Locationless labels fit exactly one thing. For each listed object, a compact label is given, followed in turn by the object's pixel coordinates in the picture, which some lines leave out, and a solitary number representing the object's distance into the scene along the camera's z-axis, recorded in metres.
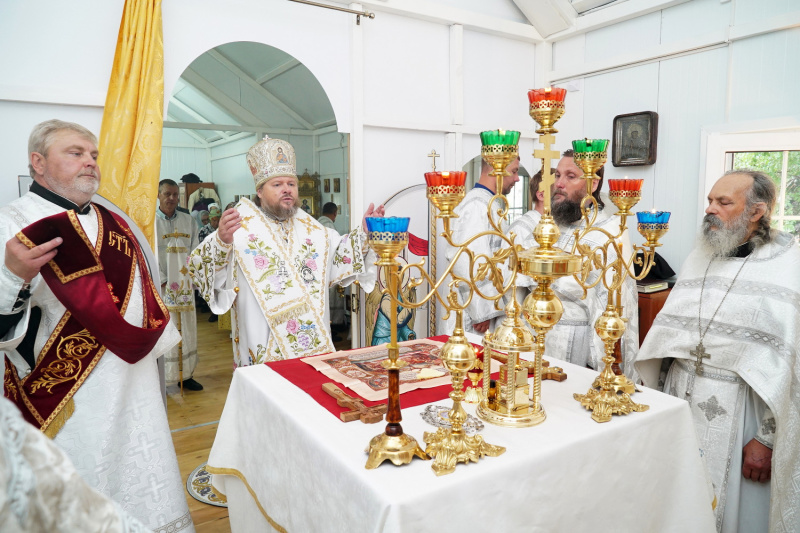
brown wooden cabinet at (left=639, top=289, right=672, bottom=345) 3.53
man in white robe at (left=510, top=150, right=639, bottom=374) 2.78
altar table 1.22
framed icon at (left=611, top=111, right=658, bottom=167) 4.13
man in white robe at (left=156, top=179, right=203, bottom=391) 3.42
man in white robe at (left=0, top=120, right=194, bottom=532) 2.07
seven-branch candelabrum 1.28
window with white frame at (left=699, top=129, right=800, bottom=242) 3.48
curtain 3.02
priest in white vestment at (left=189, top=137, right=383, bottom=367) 2.94
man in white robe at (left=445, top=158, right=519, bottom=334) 3.29
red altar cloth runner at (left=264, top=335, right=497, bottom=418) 1.70
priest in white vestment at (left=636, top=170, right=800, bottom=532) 2.21
